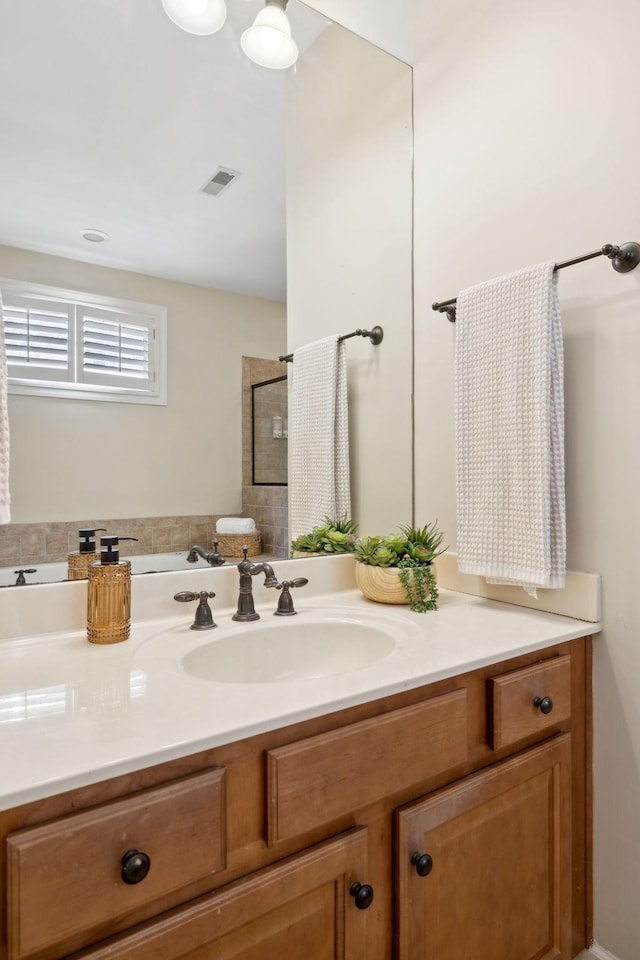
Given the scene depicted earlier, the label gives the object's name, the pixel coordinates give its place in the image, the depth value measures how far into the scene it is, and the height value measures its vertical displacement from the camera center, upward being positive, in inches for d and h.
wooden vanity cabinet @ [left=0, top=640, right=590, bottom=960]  23.6 -19.8
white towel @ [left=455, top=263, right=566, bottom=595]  45.6 +4.5
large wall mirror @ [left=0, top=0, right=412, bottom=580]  43.9 +24.8
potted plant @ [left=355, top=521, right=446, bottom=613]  51.4 -8.5
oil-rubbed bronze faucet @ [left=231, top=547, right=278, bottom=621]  47.7 -9.0
